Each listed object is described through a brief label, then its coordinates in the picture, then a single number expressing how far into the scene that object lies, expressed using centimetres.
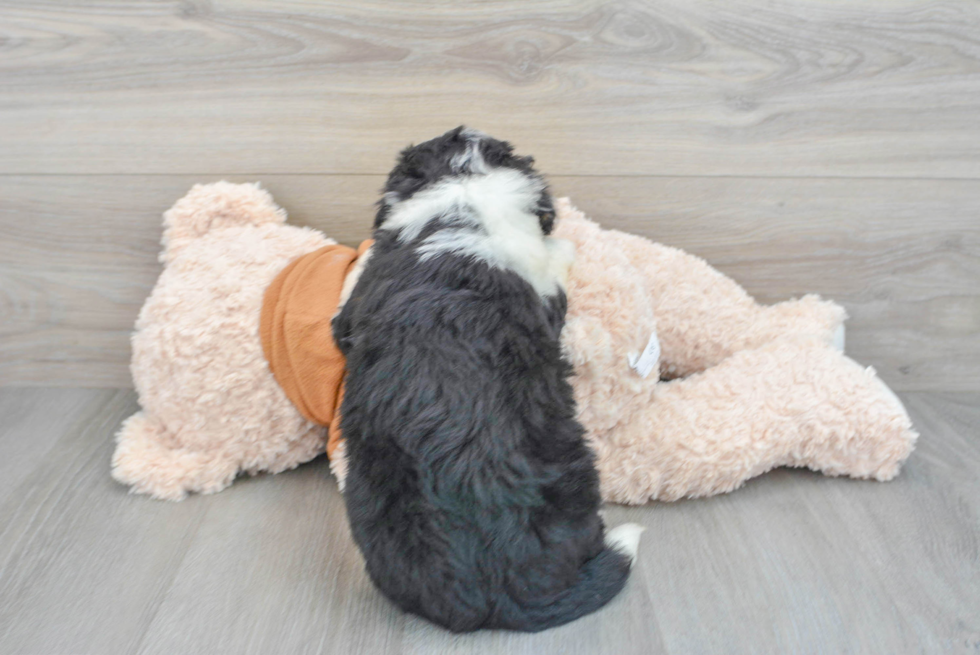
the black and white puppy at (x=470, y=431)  65
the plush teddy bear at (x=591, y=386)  85
